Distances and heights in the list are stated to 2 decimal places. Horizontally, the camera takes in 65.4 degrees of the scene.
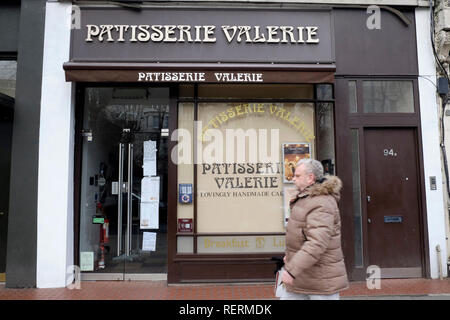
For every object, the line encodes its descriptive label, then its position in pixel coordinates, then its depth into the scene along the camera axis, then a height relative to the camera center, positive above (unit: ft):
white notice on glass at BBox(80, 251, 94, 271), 20.12 -3.38
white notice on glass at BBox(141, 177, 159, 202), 20.90 +0.74
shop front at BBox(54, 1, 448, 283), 19.71 +3.77
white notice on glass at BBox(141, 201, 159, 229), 20.77 -0.79
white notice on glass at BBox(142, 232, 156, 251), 20.71 -2.38
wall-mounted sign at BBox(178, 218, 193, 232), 19.75 -1.33
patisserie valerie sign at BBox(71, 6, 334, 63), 19.92 +9.45
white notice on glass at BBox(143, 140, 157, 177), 21.03 +2.61
